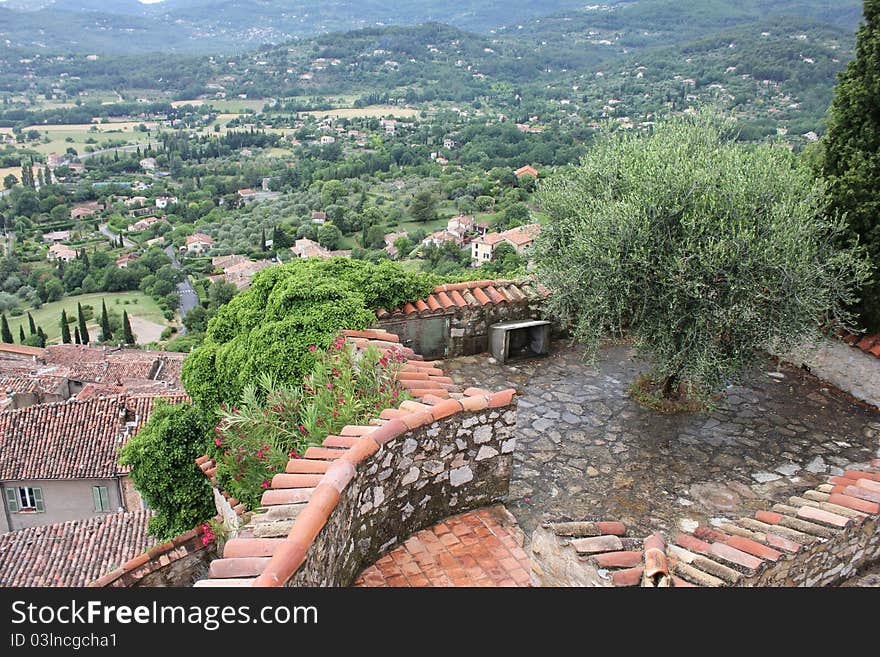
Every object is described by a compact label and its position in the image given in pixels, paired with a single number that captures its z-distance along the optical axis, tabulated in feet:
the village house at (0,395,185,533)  59.52
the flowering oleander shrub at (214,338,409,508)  17.98
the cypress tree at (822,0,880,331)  25.36
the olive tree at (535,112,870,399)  21.85
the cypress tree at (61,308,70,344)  174.66
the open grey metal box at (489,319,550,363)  28.66
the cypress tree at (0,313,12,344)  172.86
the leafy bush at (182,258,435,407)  23.00
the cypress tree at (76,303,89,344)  177.37
